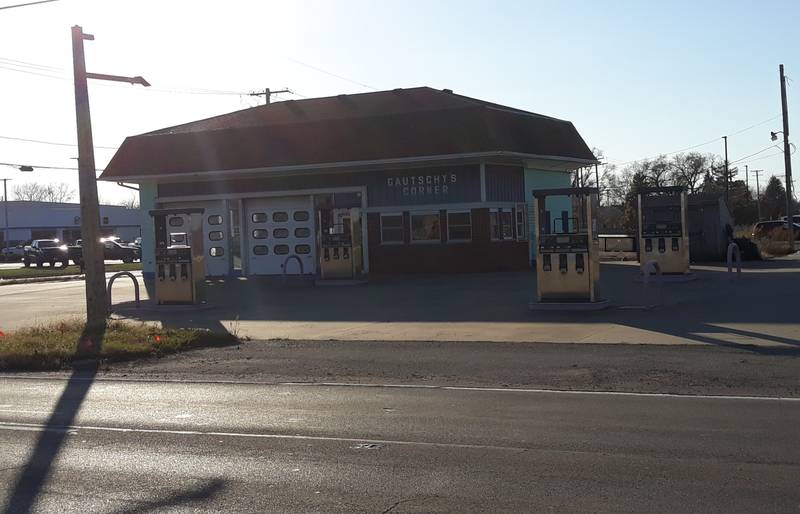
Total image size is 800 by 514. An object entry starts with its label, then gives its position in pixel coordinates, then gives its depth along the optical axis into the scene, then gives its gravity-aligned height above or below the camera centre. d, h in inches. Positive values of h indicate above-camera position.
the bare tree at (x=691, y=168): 3754.9 +278.6
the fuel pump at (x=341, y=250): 1084.5 -2.1
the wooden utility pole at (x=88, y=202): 701.3 +45.2
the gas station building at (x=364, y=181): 1151.6 +91.5
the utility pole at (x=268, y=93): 2116.1 +371.0
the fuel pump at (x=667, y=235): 938.7 +0.1
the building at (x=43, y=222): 4018.2 +174.0
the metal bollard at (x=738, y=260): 895.1 -27.5
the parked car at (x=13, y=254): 3134.8 +30.2
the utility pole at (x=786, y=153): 1805.6 +156.0
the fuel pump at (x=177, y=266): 861.2 -9.9
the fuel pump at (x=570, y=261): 720.3 -17.4
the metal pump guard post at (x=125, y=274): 831.7 -18.5
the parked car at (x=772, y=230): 1788.9 +0.6
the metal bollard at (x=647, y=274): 690.2 -29.6
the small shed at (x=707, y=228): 1218.0 +6.9
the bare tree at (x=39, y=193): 6771.7 +510.5
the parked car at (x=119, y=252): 2527.1 +16.8
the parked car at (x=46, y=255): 2220.7 +14.8
